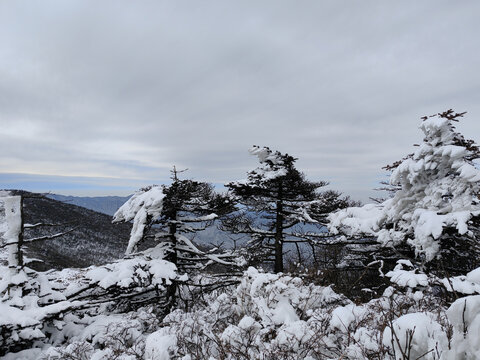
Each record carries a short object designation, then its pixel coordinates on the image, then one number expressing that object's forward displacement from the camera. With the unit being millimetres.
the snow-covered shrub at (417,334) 1963
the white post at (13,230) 6168
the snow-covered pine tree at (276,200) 12781
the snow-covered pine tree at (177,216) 7824
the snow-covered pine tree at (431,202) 5355
